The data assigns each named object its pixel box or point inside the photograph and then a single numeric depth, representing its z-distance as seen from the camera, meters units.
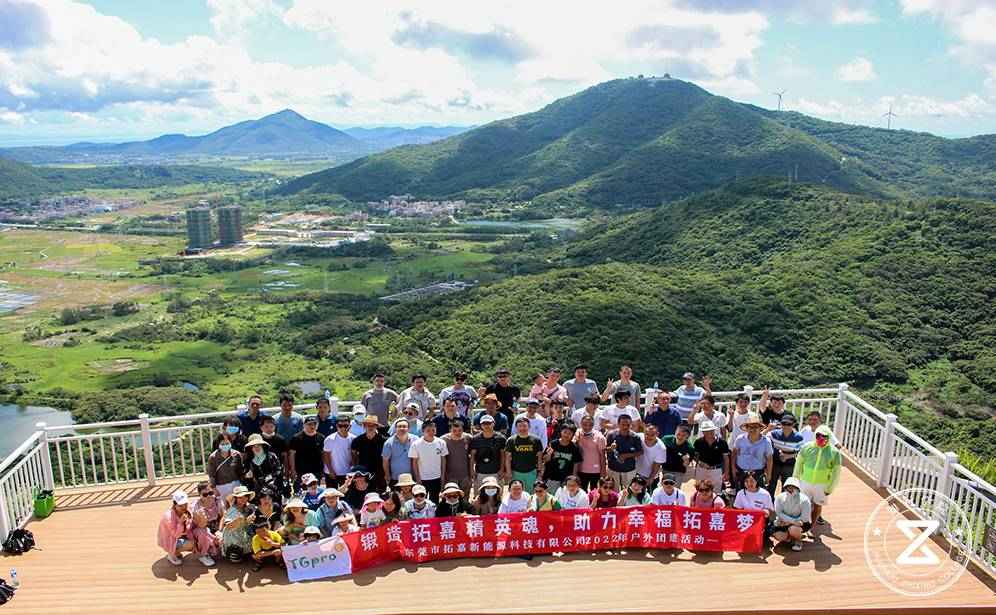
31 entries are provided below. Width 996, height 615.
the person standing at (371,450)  7.18
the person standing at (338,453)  7.20
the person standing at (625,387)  8.28
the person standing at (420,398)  8.08
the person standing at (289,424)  7.65
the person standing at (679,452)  7.26
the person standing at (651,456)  7.14
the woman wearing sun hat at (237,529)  6.48
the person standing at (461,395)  8.05
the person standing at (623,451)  7.16
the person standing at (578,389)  8.48
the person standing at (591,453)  7.11
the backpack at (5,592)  6.06
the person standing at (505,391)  8.13
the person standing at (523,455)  6.99
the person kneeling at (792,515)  6.74
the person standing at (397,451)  7.05
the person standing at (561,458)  7.03
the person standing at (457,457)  7.13
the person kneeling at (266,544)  6.43
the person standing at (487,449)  7.13
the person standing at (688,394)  8.23
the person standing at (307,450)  7.27
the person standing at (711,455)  7.12
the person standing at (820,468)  6.97
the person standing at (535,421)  7.30
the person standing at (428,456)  6.95
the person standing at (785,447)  7.26
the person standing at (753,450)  7.09
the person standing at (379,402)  8.11
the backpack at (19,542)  6.80
